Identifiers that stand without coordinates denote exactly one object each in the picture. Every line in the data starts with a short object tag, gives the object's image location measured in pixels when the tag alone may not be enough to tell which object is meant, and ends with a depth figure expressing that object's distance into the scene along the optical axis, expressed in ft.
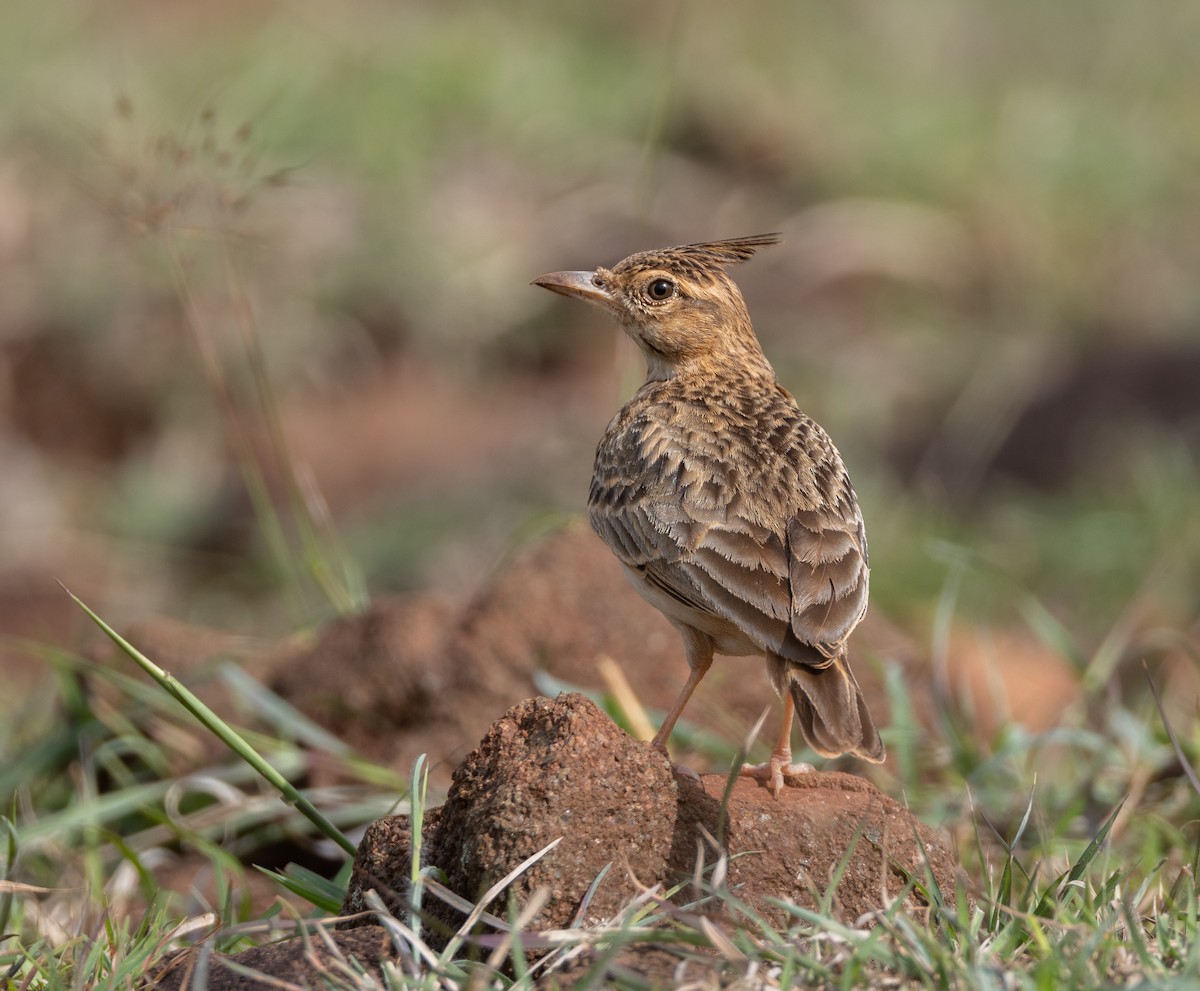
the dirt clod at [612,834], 20.12
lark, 22.43
